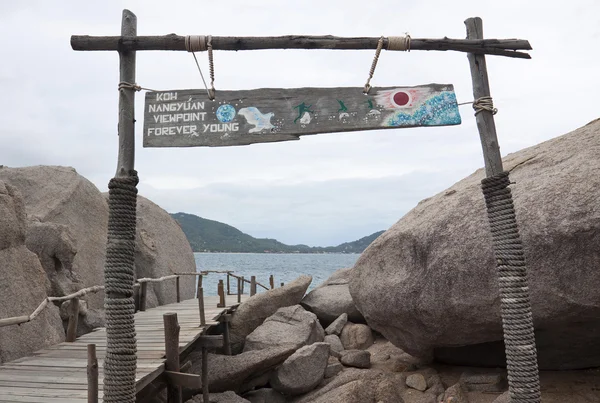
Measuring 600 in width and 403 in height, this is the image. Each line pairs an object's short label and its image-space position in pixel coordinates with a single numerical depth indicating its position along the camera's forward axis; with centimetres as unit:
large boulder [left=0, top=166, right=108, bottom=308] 1352
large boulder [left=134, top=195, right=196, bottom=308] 1606
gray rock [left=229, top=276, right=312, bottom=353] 1377
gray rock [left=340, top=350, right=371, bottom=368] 1149
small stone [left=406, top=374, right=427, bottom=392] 967
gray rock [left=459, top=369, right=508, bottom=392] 884
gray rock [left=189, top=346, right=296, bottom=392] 1079
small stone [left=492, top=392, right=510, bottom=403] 743
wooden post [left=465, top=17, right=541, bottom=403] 469
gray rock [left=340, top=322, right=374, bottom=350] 1298
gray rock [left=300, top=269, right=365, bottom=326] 1438
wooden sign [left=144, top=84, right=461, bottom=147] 471
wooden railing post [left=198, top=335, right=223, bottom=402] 1036
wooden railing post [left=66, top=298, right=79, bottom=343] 913
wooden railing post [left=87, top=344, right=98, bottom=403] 548
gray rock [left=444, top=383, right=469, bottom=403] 870
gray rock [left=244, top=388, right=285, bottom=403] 1073
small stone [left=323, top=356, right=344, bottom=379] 1109
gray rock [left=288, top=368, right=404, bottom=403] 914
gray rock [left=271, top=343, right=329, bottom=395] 1060
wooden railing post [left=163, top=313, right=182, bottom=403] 783
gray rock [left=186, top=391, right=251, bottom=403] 1016
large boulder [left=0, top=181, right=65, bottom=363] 815
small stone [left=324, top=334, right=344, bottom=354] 1270
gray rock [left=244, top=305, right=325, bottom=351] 1214
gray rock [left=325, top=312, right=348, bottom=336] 1359
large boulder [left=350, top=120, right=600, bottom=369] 701
